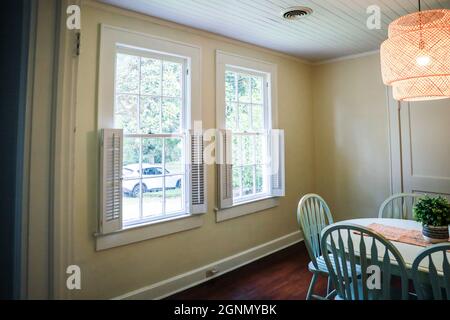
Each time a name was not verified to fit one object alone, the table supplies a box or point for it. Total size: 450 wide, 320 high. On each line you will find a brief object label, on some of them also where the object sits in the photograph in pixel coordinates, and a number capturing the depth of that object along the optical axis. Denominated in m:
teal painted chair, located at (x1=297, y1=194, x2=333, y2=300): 2.03
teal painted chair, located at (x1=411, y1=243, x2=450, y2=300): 1.27
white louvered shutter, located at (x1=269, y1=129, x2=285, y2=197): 3.40
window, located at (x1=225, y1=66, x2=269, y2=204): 3.04
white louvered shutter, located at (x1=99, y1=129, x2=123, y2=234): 2.04
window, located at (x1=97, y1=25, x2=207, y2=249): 2.10
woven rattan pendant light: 1.47
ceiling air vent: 2.24
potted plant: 1.74
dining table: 1.48
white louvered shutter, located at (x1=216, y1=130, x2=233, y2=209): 2.80
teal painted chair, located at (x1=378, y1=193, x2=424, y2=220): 2.48
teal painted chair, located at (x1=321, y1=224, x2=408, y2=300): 1.44
